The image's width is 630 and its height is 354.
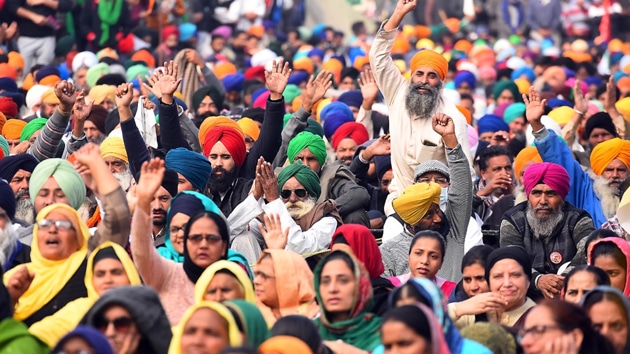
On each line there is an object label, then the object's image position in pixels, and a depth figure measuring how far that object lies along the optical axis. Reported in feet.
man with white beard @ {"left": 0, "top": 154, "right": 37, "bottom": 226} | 53.62
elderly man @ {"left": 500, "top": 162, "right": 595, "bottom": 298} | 54.90
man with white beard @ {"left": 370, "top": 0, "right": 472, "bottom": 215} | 62.39
